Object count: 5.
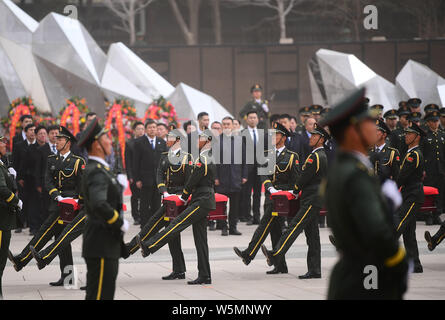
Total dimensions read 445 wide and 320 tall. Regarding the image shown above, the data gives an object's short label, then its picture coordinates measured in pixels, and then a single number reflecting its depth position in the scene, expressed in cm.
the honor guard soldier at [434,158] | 2981
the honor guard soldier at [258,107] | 3602
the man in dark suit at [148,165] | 3068
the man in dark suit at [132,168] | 3237
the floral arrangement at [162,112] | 3994
